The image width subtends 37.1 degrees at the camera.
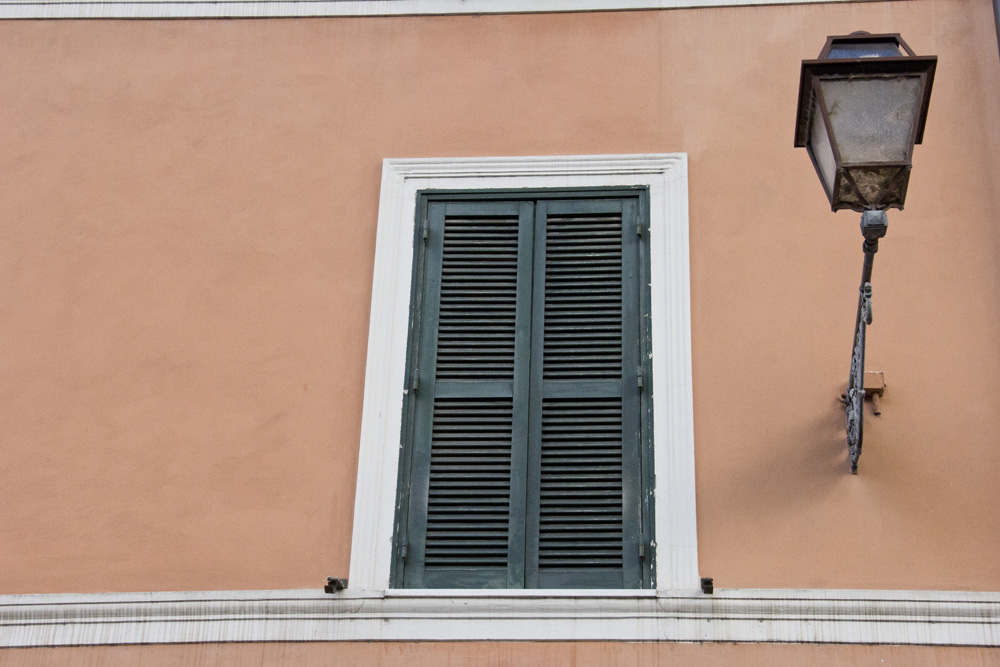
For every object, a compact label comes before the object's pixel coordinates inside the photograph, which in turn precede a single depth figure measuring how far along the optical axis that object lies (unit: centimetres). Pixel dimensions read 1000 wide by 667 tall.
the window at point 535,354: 574
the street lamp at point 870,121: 464
